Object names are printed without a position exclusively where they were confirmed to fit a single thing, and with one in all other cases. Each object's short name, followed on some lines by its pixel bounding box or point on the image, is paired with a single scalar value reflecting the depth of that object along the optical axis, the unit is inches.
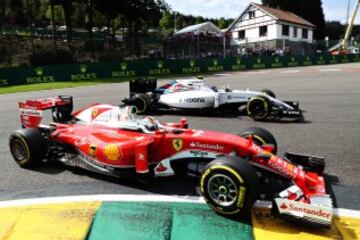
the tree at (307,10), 3486.7
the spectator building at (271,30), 2198.6
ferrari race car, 180.4
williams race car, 425.7
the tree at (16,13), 2551.7
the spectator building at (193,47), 1539.1
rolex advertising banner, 986.1
